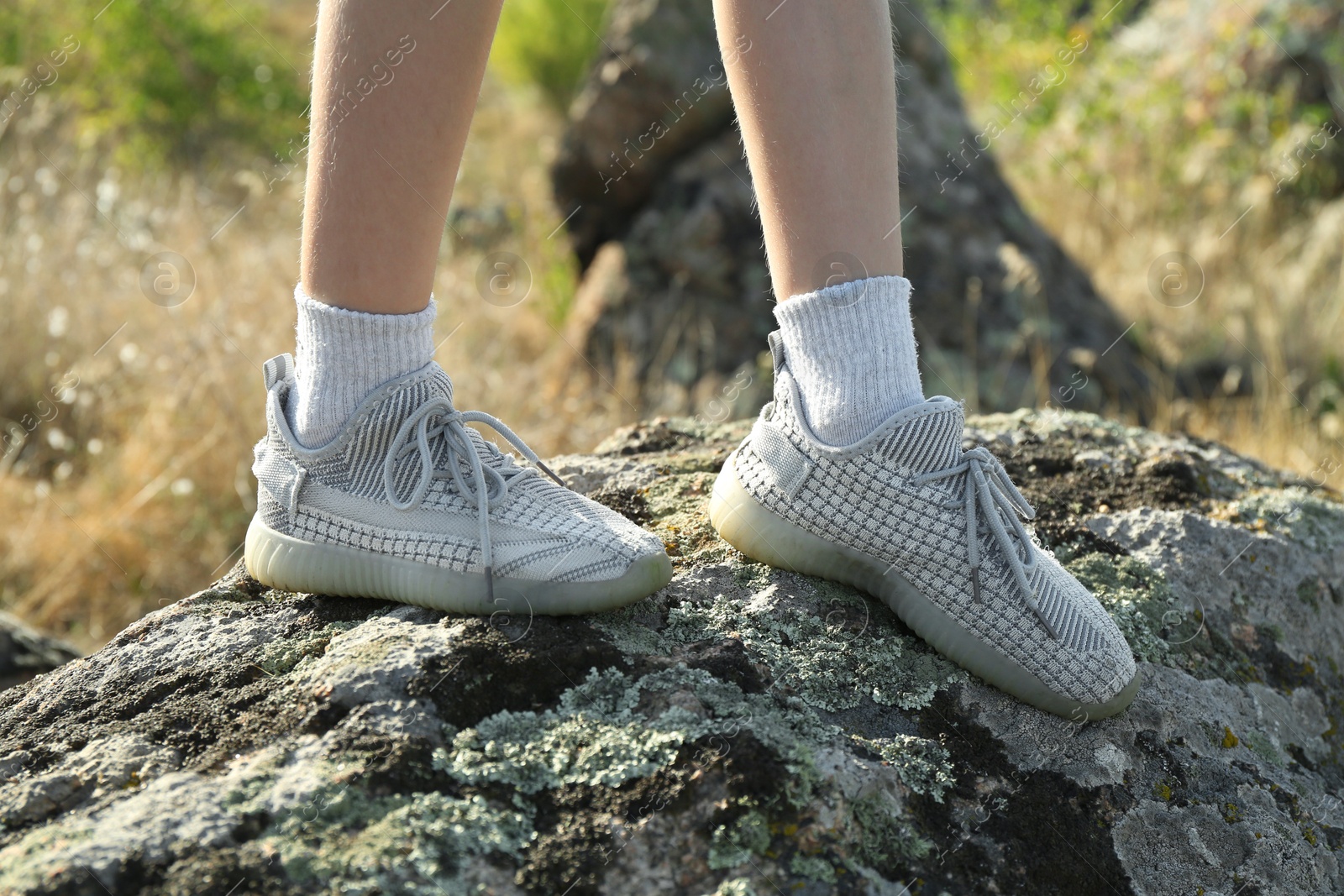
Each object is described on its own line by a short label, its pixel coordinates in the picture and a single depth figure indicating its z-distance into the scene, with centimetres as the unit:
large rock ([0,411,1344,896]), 115
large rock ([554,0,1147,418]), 423
